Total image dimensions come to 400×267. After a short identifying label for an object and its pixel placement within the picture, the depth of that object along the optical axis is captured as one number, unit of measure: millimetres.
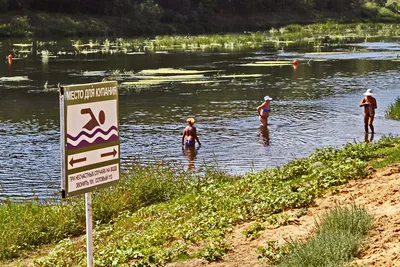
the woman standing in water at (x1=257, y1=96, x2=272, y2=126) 25719
